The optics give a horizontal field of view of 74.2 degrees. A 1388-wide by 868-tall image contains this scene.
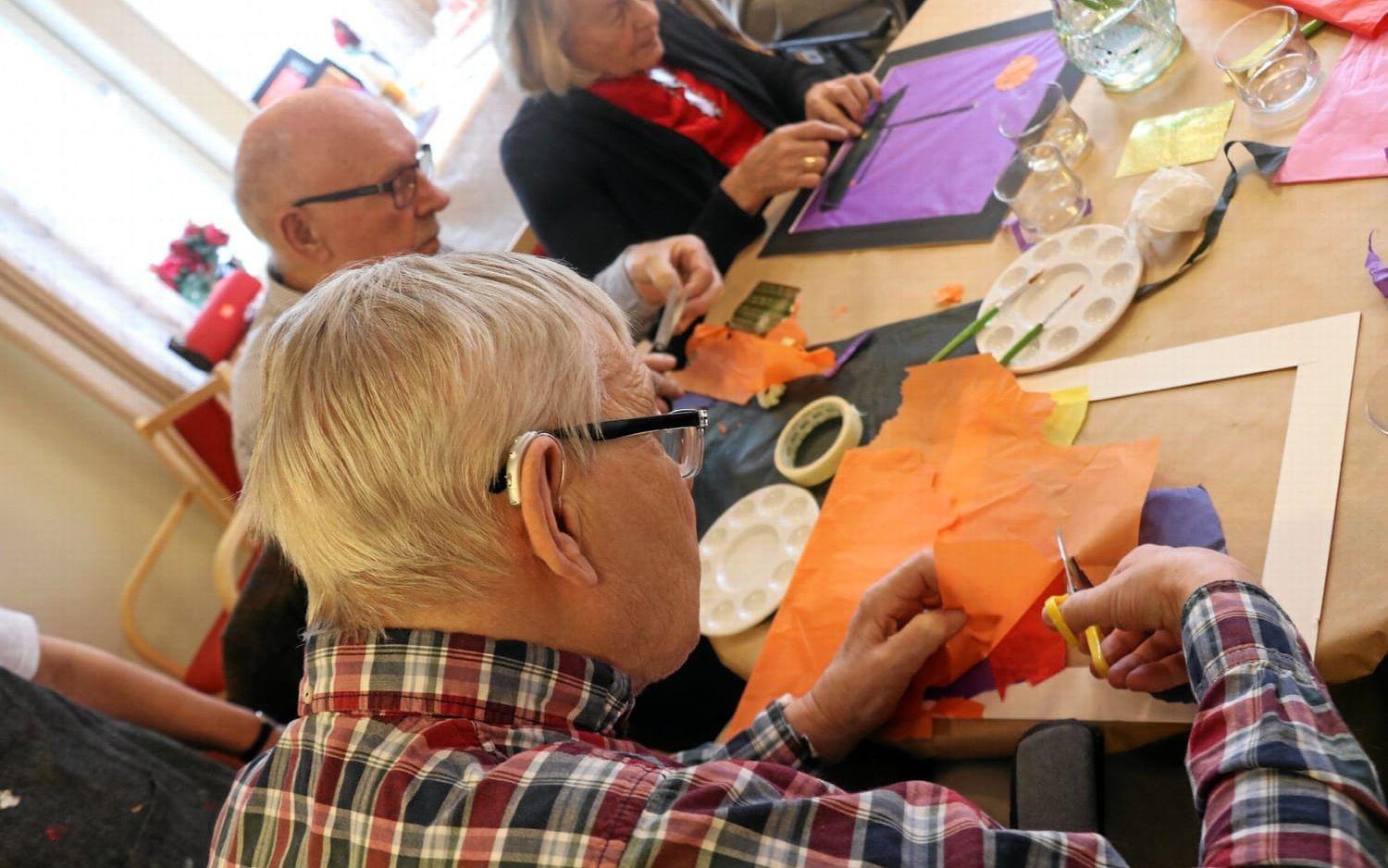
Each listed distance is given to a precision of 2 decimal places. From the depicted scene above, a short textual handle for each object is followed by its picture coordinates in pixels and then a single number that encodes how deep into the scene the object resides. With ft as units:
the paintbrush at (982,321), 3.89
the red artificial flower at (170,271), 11.41
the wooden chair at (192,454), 9.20
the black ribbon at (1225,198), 3.34
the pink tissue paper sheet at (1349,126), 3.13
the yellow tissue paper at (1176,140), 3.69
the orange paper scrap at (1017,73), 4.81
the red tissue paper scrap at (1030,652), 2.84
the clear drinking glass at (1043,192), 3.95
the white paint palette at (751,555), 3.82
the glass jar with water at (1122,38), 4.05
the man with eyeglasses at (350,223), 5.01
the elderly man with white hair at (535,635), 1.97
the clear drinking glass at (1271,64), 3.47
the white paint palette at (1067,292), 3.53
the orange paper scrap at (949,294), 4.17
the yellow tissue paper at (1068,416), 3.30
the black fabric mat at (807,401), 4.08
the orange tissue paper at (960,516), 2.93
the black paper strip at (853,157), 5.42
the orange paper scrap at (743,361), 4.57
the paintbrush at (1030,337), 3.67
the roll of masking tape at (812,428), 3.98
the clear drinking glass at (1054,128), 4.16
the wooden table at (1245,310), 2.38
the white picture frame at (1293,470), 2.44
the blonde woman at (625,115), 6.46
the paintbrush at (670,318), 5.24
